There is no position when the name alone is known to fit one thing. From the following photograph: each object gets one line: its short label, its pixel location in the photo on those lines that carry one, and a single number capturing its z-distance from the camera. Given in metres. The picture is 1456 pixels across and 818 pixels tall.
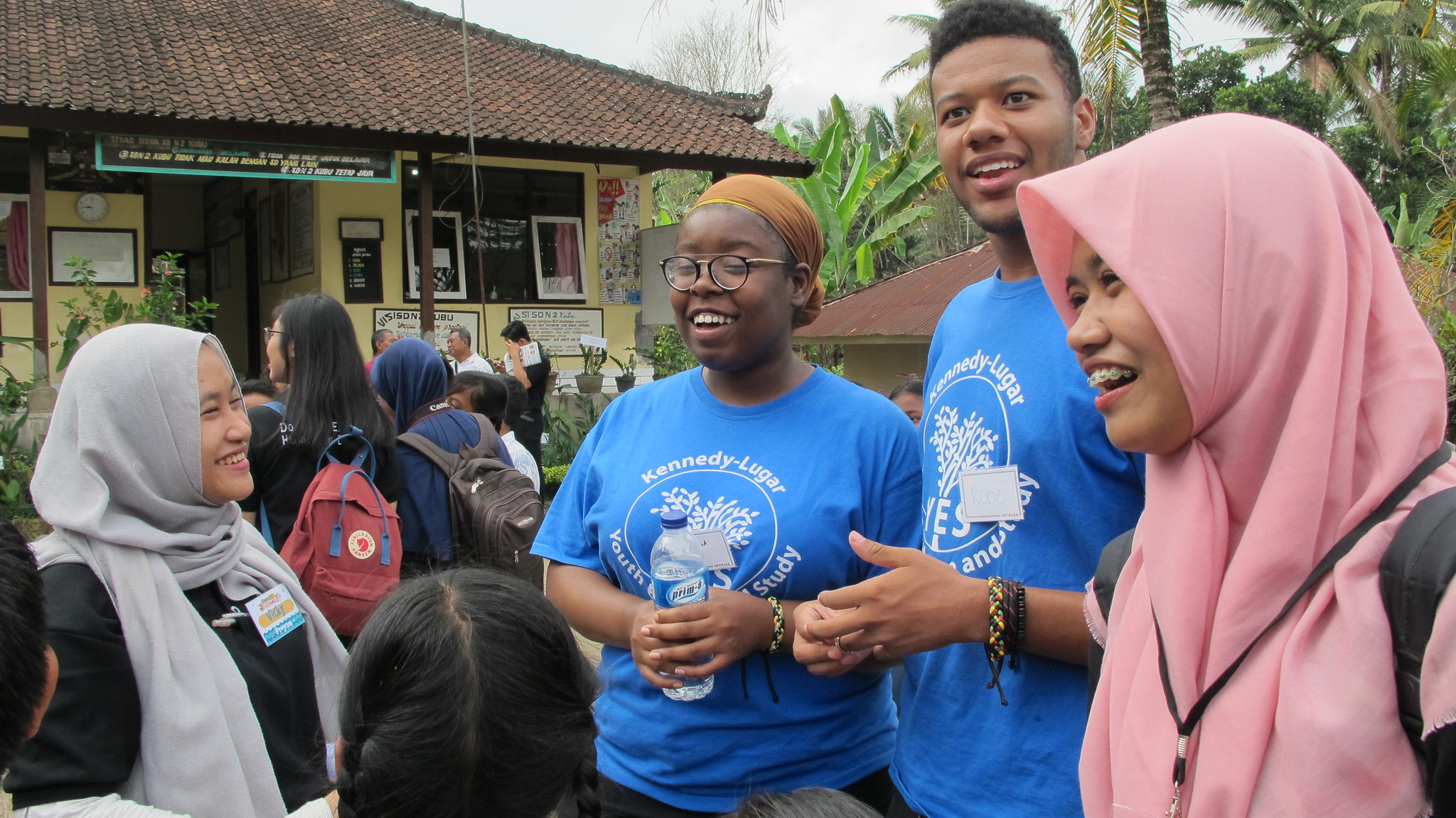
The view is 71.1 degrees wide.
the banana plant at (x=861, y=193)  18.58
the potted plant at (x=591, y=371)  14.36
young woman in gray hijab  1.80
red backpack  3.30
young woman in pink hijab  1.11
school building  11.23
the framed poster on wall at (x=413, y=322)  13.46
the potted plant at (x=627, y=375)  14.73
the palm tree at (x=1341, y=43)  29.27
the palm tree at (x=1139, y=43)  7.52
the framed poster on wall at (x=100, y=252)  12.24
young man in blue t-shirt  1.71
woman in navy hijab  4.02
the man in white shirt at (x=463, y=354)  9.58
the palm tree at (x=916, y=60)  26.42
